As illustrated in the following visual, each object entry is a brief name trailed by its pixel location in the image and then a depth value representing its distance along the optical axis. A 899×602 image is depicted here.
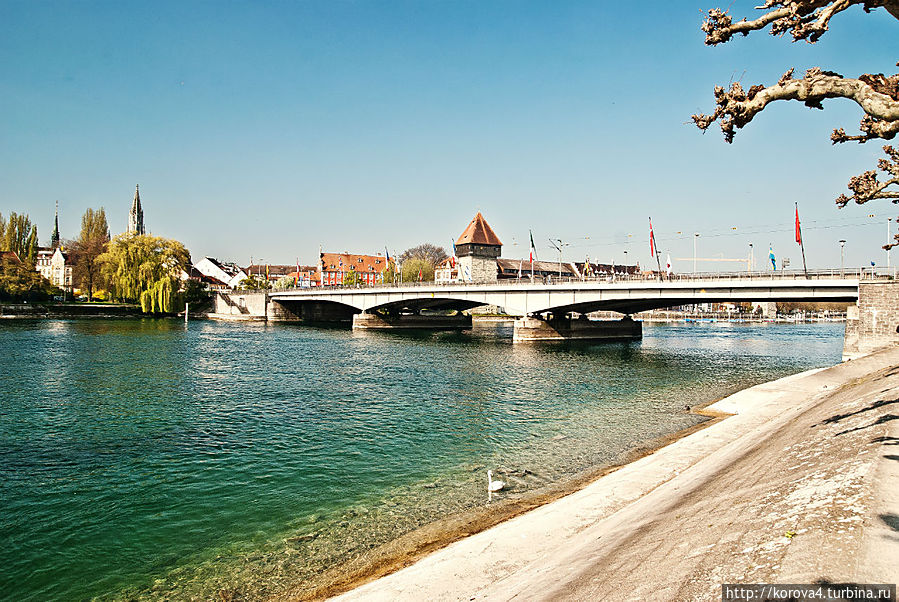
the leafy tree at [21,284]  91.50
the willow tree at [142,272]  89.56
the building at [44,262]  151.62
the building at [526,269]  161.69
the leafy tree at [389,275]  141.95
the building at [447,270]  148.25
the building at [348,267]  177.88
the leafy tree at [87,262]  112.56
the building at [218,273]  176.25
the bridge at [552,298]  47.69
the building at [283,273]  180.00
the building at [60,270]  149.00
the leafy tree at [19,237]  137.62
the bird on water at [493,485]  14.42
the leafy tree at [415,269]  141.00
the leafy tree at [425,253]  183.20
